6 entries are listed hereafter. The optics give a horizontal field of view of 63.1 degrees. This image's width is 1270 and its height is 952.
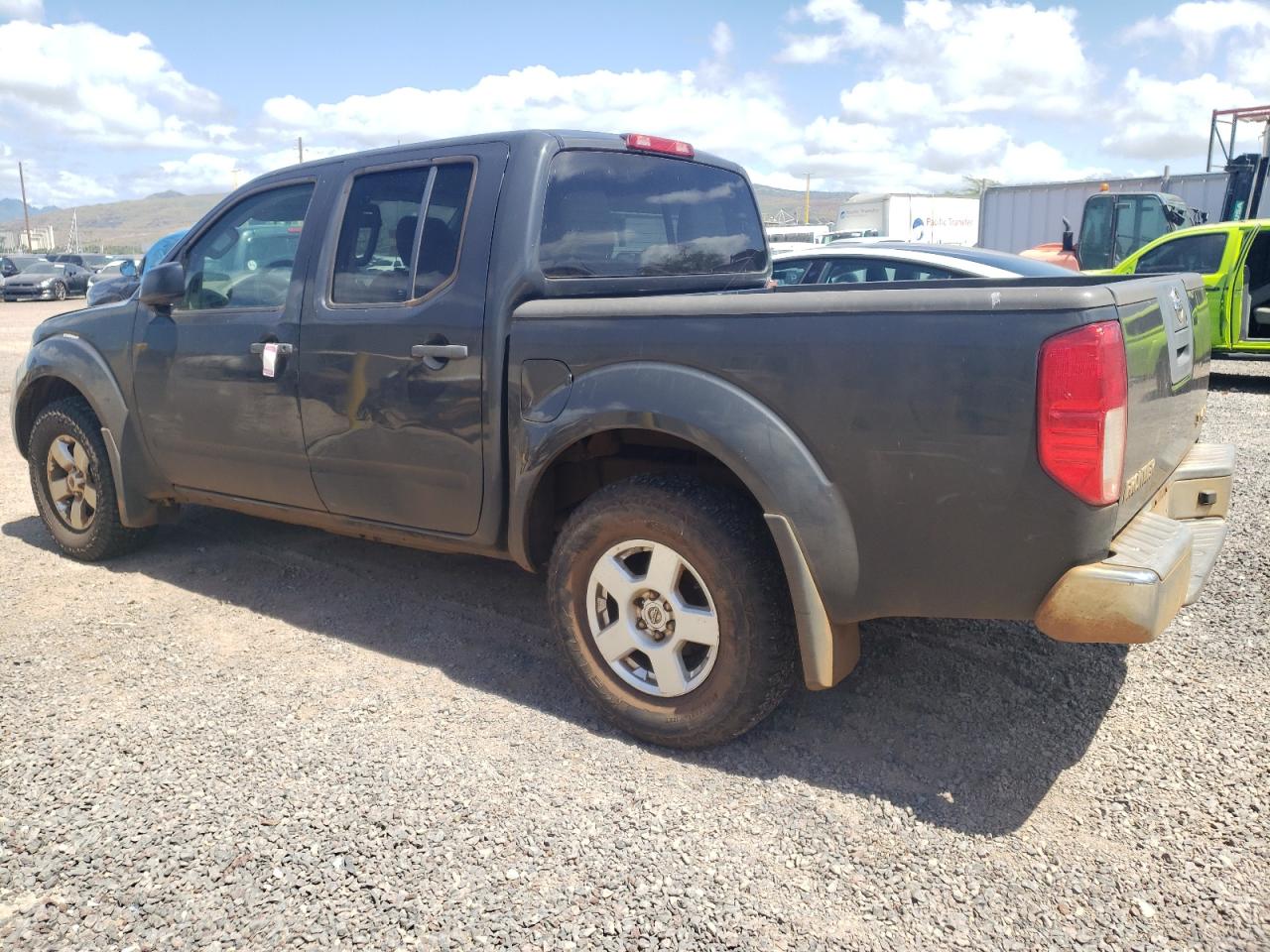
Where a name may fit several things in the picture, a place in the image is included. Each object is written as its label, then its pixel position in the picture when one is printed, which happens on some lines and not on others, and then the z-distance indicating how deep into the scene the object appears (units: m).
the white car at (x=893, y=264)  7.60
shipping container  21.41
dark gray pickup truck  2.62
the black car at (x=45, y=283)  32.94
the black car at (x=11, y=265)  35.00
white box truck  35.81
